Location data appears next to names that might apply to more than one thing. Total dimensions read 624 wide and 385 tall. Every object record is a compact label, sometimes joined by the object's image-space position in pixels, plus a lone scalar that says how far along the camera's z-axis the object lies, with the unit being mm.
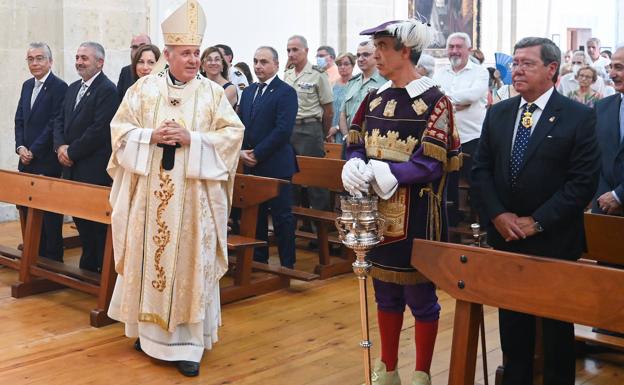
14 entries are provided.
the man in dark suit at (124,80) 6873
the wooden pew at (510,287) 2930
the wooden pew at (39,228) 5371
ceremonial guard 3703
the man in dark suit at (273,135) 6477
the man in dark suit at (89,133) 6281
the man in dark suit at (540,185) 3609
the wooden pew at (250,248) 5906
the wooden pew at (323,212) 6703
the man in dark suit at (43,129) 6812
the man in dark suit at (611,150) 4562
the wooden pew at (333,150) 8438
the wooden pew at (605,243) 4270
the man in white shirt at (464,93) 7410
